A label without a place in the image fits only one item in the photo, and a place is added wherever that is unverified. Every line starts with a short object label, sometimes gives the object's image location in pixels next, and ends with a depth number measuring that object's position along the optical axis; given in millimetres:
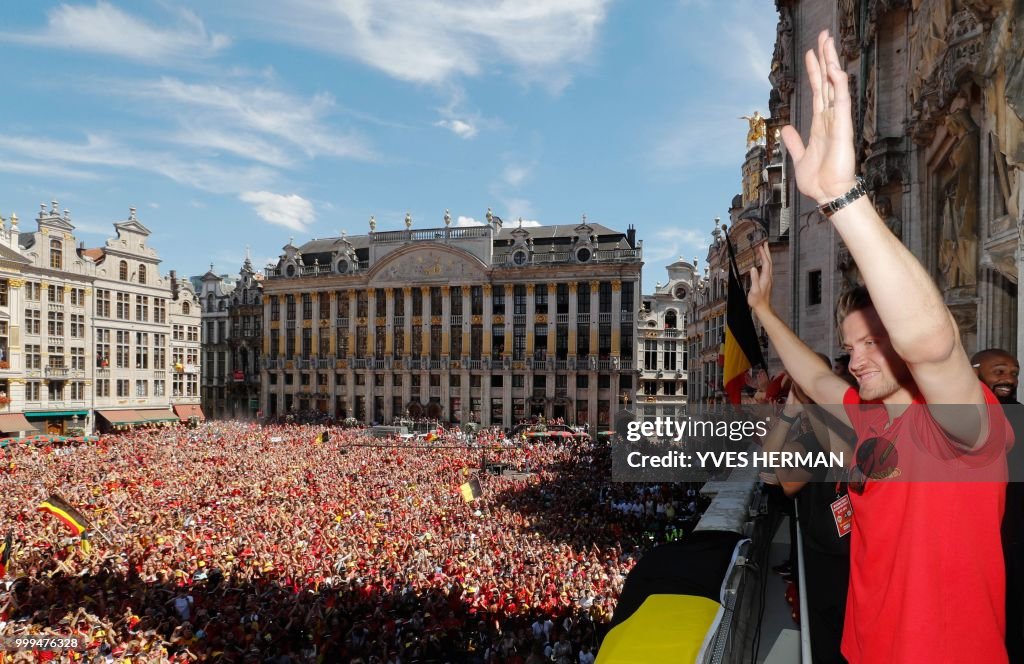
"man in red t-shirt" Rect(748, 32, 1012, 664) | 1947
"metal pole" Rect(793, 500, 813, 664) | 4312
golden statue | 32325
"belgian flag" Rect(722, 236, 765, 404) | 9148
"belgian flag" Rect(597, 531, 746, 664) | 4047
